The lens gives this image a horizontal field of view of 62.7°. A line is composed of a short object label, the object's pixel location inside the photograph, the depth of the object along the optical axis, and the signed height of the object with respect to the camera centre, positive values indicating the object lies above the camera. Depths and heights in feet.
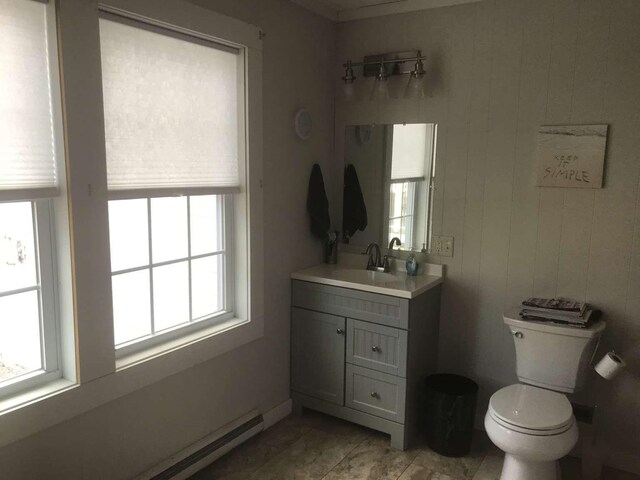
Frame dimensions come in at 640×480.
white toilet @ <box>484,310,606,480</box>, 7.15 -3.31
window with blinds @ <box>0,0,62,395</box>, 5.69 -0.29
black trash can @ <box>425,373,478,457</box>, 8.93 -4.18
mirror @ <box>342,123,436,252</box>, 9.98 -0.20
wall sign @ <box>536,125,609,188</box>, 8.38 +0.35
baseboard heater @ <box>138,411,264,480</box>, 7.88 -4.47
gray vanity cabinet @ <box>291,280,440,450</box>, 9.07 -3.27
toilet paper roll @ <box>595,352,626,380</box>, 7.84 -2.80
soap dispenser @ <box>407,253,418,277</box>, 10.00 -1.74
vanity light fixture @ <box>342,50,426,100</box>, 9.52 +1.94
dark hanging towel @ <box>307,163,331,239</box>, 10.33 -0.54
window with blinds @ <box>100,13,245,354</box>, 6.84 -0.05
